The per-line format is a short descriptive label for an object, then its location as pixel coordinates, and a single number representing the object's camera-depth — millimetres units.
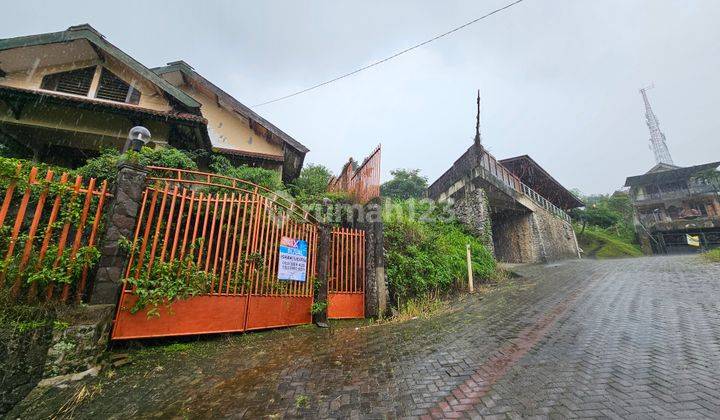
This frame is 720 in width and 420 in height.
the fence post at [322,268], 5461
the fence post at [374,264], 6035
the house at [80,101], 7293
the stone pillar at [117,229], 3346
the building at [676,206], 23422
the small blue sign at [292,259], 5012
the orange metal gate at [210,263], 3652
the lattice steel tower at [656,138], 49844
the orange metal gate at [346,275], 5846
